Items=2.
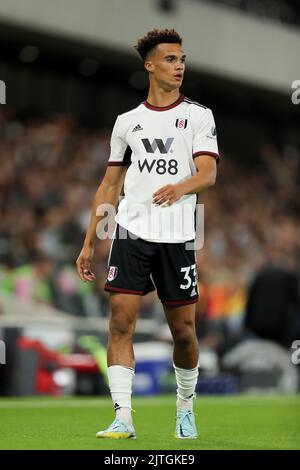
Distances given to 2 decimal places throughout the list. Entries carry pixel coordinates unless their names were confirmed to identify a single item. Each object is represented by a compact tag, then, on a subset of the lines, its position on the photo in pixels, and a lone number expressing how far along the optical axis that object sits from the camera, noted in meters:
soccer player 13.98
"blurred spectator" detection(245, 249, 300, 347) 30.58
